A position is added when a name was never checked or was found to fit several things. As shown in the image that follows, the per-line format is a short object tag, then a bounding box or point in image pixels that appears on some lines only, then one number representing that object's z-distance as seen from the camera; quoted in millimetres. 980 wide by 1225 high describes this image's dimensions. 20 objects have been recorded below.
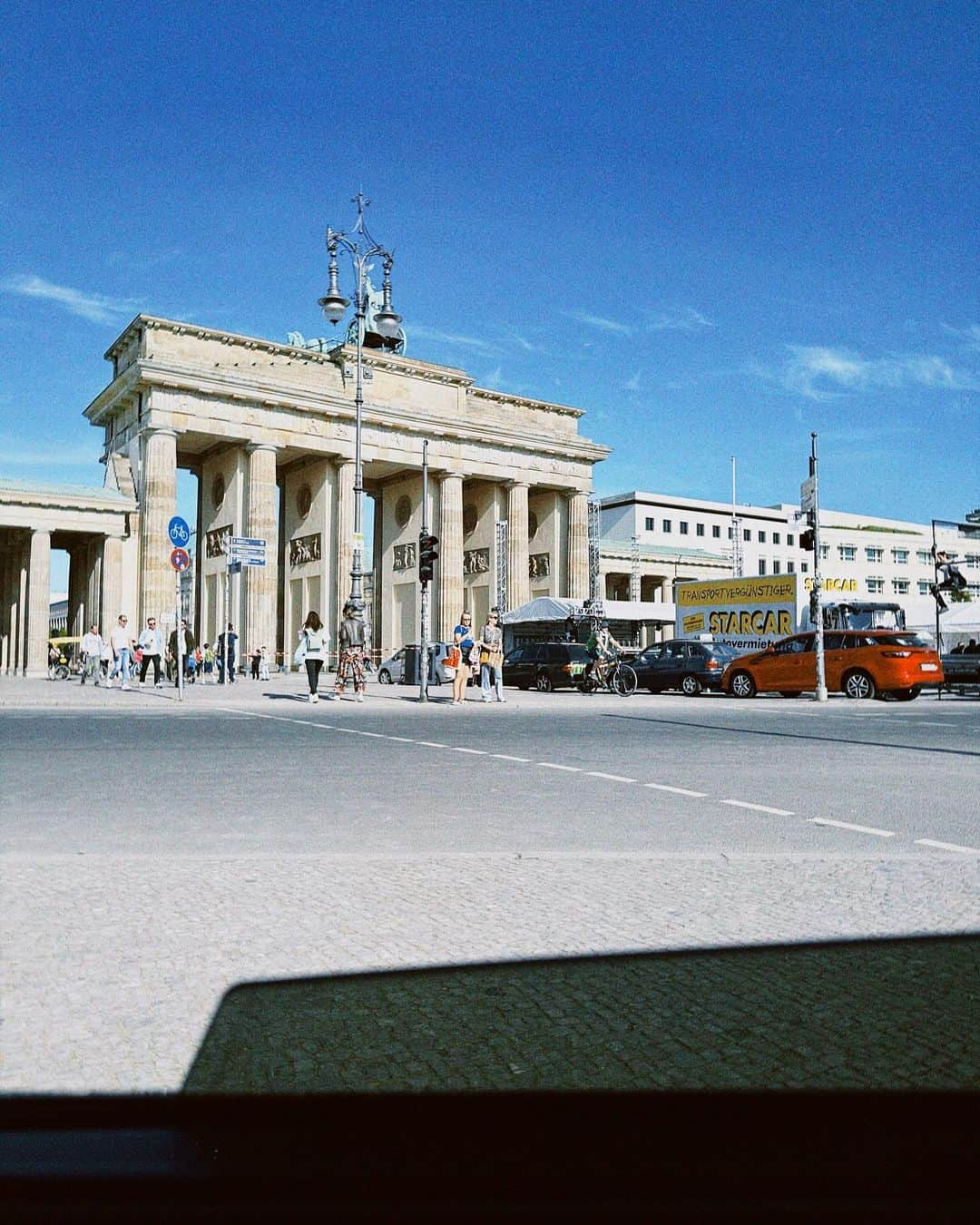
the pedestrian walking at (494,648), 26219
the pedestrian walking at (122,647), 30531
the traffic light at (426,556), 27203
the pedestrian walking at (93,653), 38250
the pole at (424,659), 26969
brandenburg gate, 55469
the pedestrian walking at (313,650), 25750
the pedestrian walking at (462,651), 26250
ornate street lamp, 29812
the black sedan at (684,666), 32344
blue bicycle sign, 25062
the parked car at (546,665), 36031
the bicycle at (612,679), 33094
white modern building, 97812
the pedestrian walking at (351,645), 29344
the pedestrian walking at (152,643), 31328
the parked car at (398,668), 41688
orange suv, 27469
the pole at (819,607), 27562
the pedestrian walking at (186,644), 35250
